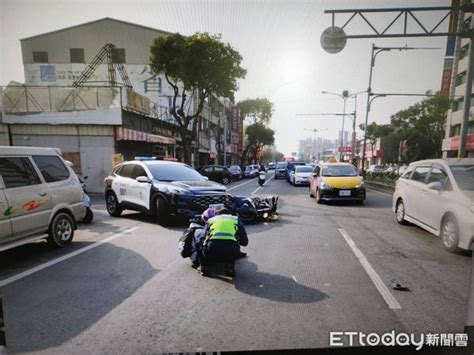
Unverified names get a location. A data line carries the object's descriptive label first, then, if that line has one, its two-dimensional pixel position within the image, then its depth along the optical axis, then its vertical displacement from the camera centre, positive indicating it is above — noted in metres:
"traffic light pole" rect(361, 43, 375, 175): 18.50 +2.99
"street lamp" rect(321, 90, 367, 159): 25.25 +2.44
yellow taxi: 9.63 -1.22
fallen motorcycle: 6.95 -1.53
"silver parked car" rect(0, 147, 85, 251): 3.96 -0.85
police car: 6.34 -1.04
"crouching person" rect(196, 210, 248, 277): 3.45 -1.21
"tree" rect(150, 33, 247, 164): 15.16 +5.03
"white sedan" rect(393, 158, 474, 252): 4.07 -0.80
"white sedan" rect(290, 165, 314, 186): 17.97 -1.55
